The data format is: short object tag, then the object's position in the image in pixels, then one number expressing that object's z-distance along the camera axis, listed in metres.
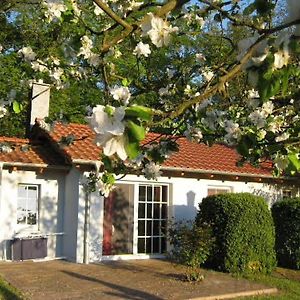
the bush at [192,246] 10.76
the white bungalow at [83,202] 13.07
